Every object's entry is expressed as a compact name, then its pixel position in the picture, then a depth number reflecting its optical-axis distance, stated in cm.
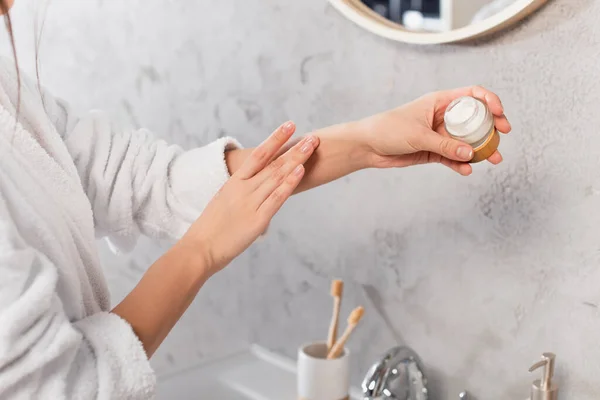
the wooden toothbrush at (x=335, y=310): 99
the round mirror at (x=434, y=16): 79
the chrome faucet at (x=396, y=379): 91
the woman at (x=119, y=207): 62
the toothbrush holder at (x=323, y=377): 96
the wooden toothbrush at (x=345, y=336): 94
